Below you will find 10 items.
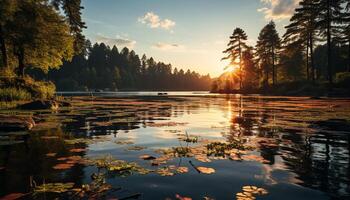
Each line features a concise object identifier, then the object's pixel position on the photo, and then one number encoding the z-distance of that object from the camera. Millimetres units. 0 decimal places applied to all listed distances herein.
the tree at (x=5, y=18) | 25062
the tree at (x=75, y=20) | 43131
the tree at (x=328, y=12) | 42031
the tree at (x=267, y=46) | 68125
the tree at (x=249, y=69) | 79244
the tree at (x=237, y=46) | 74875
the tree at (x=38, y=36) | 28062
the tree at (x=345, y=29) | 41281
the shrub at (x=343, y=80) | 40381
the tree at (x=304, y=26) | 48844
